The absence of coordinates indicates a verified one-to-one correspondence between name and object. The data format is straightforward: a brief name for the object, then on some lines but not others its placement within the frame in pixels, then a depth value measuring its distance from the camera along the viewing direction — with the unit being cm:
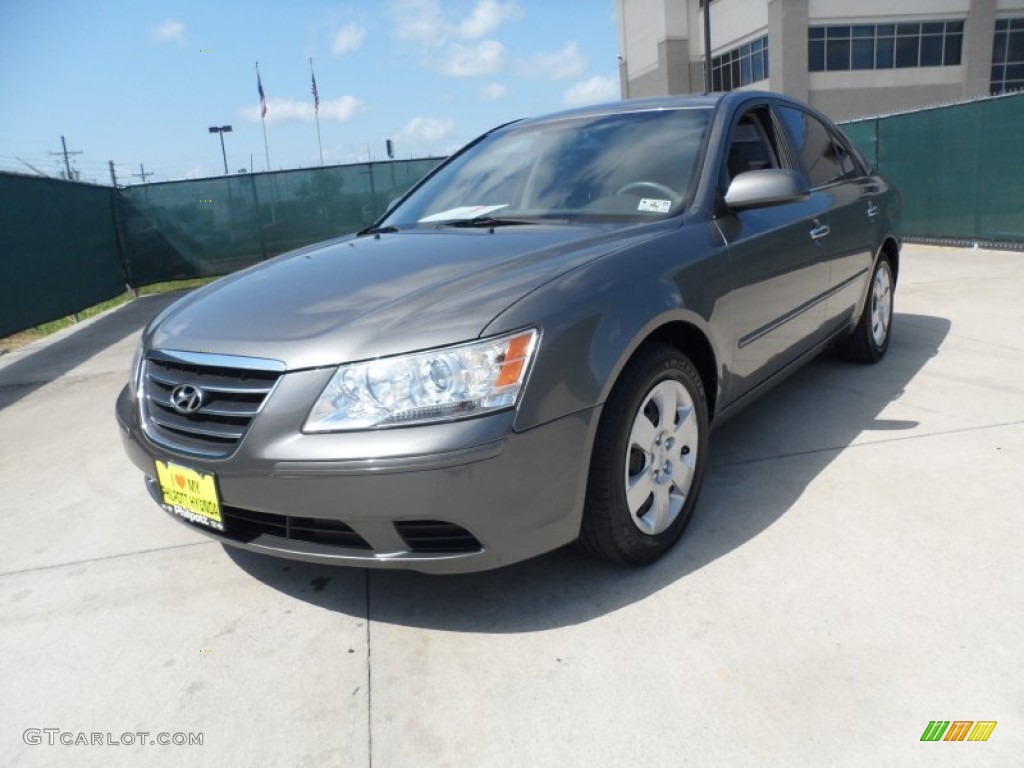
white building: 3509
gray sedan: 209
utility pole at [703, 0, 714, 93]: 2790
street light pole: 3600
